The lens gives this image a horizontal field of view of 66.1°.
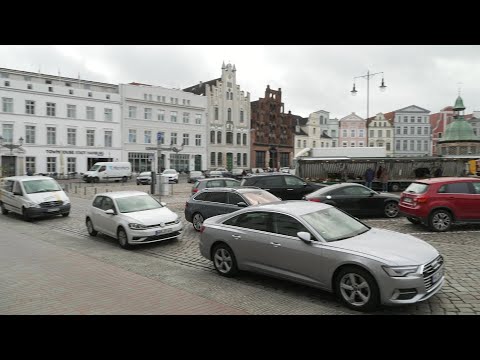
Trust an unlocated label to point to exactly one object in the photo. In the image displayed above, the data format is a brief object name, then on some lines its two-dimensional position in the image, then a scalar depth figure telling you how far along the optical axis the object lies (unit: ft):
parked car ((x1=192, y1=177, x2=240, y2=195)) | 54.03
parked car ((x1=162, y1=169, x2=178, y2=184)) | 129.42
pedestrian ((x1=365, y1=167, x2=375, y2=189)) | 73.46
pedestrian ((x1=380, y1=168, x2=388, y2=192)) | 78.69
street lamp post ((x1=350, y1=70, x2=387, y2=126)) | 98.08
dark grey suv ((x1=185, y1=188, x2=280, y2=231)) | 37.35
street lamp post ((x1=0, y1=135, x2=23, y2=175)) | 136.56
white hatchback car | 33.65
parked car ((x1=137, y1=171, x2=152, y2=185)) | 120.15
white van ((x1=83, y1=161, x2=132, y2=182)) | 130.62
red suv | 36.40
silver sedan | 17.38
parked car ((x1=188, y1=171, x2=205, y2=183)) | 132.12
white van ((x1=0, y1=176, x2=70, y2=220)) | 50.24
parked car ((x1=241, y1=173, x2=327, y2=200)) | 55.98
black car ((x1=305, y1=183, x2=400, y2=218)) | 45.42
